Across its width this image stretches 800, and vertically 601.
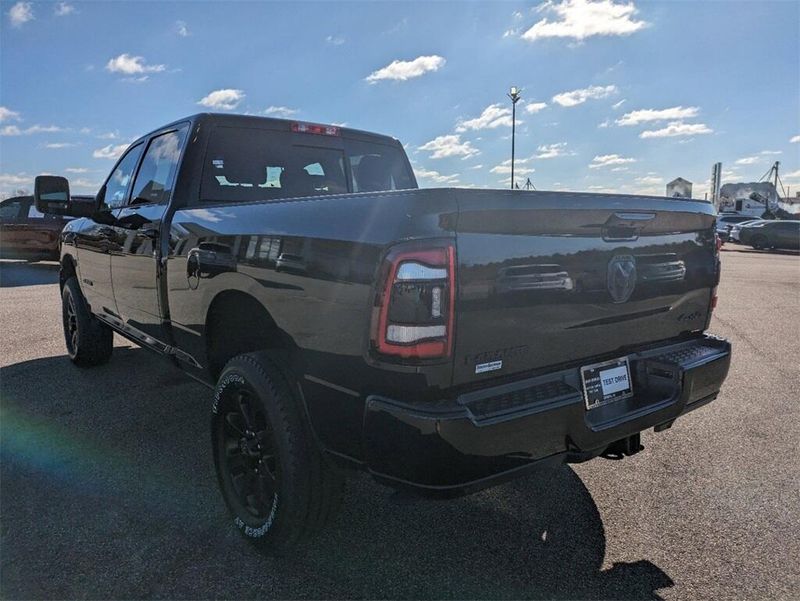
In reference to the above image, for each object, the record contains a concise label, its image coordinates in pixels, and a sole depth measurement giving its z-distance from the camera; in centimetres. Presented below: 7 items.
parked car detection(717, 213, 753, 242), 3362
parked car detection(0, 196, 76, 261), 1370
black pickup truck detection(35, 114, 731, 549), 187
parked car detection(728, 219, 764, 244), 2822
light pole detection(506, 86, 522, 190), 2245
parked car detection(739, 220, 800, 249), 2558
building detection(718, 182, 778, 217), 5094
